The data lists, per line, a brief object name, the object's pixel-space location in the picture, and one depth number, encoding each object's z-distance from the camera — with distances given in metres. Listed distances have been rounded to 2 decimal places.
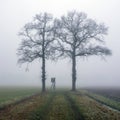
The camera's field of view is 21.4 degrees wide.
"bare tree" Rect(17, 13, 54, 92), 64.38
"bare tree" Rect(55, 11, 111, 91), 64.88
